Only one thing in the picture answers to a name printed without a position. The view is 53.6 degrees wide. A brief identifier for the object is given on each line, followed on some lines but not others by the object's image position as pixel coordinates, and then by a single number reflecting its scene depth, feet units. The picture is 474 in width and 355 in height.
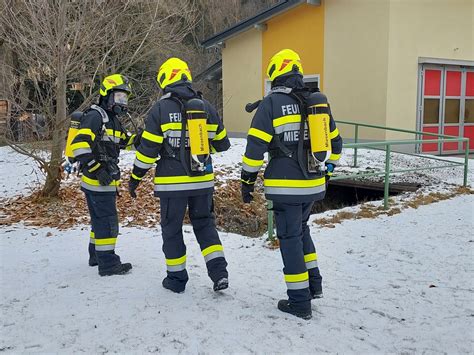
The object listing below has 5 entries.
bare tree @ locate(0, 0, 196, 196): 25.18
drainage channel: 29.96
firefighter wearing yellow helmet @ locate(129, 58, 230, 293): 13.05
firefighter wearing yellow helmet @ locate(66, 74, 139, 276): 14.85
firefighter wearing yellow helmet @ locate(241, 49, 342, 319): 12.08
